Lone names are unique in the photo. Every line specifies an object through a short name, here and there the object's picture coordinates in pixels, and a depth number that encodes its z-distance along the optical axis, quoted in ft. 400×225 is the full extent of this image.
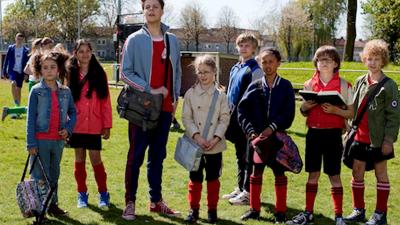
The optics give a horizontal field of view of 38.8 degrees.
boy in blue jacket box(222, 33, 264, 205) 18.75
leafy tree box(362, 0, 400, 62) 91.56
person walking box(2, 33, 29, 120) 41.63
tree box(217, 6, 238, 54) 276.51
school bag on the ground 15.94
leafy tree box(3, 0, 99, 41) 262.88
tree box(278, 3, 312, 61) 199.72
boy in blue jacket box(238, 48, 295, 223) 16.60
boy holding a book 16.46
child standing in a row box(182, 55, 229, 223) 16.83
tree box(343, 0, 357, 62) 86.63
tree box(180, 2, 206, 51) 264.52
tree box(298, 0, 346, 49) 184.26
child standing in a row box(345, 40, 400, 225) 16.51
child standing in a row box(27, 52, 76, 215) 16.53
